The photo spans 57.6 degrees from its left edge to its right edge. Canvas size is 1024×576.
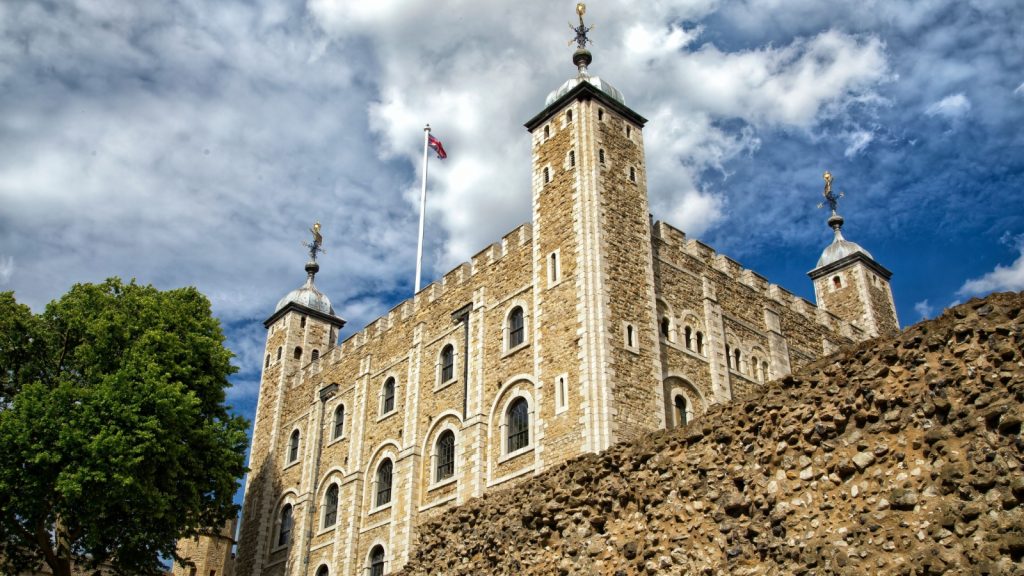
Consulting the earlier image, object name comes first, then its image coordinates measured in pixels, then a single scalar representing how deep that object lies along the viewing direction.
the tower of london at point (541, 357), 23.20
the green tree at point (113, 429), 22.62
